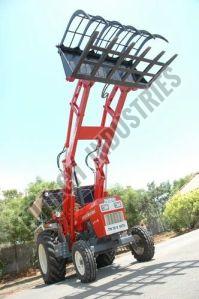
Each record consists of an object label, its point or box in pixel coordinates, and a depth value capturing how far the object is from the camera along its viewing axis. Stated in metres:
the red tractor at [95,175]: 5.78
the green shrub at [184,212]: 13.51
